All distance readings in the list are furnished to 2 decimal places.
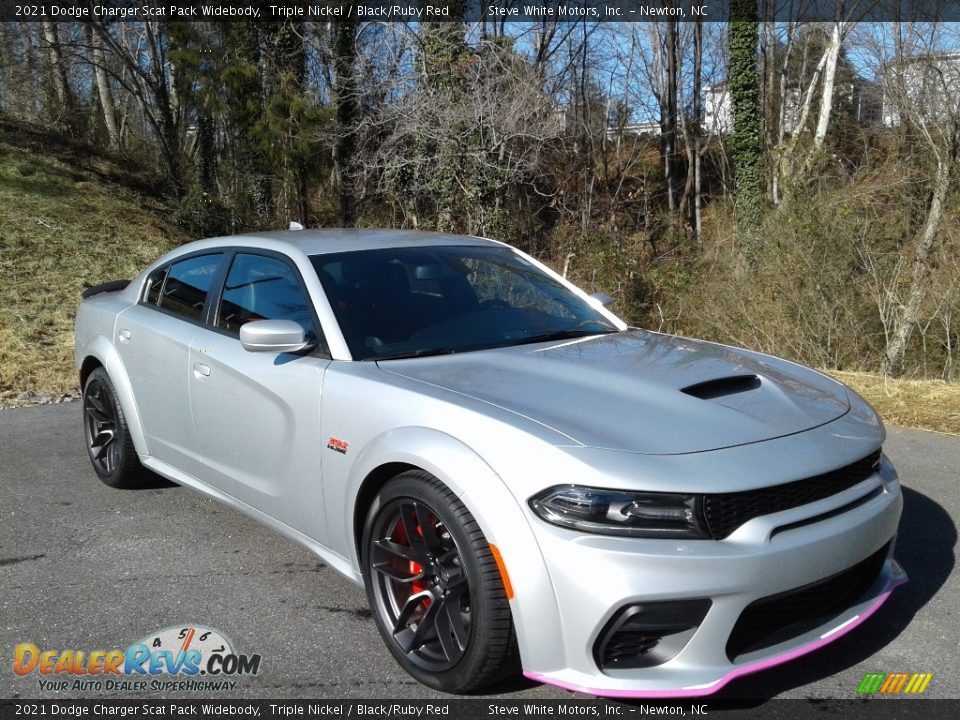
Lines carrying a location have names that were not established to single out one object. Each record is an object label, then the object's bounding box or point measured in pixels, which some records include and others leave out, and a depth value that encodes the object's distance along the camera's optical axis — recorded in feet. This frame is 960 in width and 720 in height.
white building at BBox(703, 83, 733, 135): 95.25
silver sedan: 8.76
